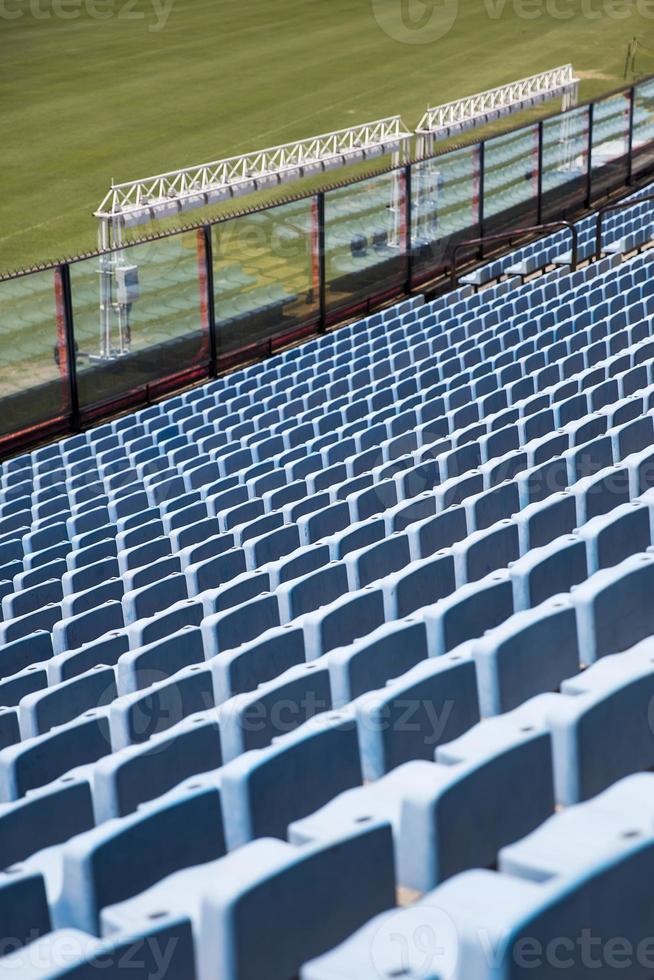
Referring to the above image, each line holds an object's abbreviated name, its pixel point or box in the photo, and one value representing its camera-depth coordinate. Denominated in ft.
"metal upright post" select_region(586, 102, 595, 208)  68.18
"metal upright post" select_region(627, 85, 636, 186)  72.28
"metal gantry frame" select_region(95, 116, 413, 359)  47.29
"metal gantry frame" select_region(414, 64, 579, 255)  59.47
